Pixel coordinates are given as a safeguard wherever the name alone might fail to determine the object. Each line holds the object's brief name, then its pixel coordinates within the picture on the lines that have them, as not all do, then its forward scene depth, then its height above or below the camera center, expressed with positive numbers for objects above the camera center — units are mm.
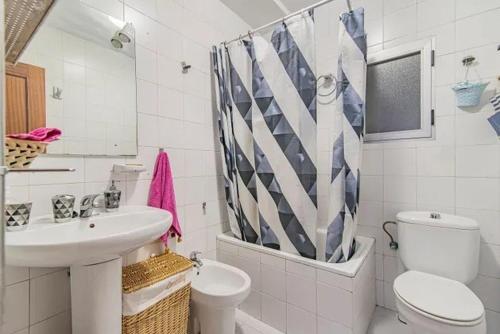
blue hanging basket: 1461 +447
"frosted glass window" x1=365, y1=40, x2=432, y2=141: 1720 +548
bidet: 1322 -823
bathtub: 1369 -834
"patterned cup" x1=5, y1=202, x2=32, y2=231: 918 -207
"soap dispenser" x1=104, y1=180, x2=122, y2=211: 1264 -189
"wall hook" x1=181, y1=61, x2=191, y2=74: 1756 +747
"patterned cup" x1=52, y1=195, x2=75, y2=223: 1057 -198
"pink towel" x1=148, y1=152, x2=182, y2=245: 1518 -163
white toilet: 1111 -719
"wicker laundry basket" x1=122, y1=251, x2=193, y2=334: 1133 -750
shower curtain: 1438 +170
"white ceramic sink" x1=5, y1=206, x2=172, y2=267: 744 -284
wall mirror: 1071 +427
